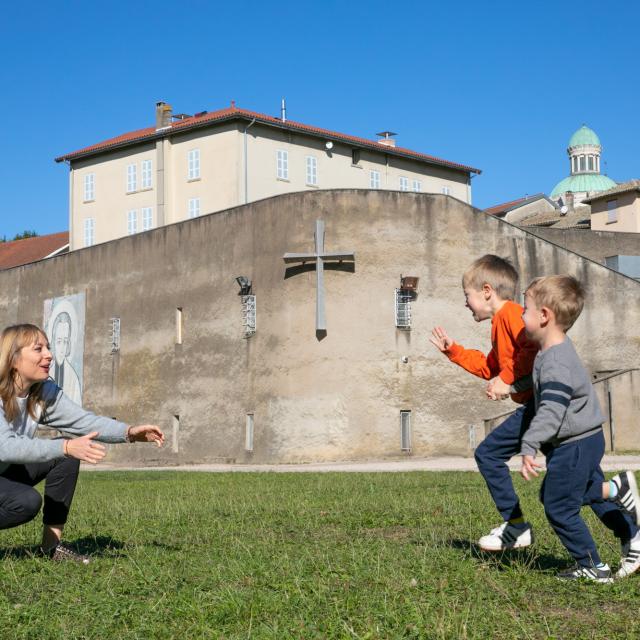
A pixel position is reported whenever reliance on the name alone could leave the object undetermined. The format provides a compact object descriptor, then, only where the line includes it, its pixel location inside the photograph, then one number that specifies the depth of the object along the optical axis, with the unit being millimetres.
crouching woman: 5949
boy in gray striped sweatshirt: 5469
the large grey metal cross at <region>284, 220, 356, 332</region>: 29062
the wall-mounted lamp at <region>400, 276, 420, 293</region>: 29500
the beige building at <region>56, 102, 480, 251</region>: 46688
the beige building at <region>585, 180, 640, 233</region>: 55656
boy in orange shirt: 6078
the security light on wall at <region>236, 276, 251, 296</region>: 30719
